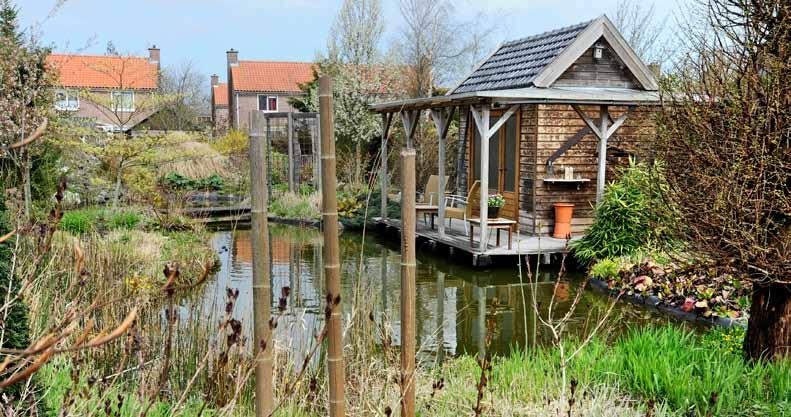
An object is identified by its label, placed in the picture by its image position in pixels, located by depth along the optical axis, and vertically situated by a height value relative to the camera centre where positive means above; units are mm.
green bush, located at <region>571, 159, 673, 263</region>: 9242 -706
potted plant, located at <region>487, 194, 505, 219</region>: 11191 -468
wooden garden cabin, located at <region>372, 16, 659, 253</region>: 11258 +855
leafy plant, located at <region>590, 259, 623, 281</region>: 8633 -1201
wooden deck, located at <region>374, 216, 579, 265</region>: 9791 -1054
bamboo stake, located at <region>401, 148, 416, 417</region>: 2355 -378
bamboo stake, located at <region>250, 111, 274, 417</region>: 2184 -319
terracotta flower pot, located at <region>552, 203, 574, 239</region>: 11086 -720
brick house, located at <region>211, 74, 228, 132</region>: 47281 +4990
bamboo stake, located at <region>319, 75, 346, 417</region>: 2264 -223
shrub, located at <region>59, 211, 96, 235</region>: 9828 -692
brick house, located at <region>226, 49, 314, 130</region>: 38438 +4892
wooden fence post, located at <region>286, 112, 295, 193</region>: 15742 +470
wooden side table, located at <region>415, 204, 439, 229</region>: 11703 -608
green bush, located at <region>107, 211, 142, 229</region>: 10858 -739
